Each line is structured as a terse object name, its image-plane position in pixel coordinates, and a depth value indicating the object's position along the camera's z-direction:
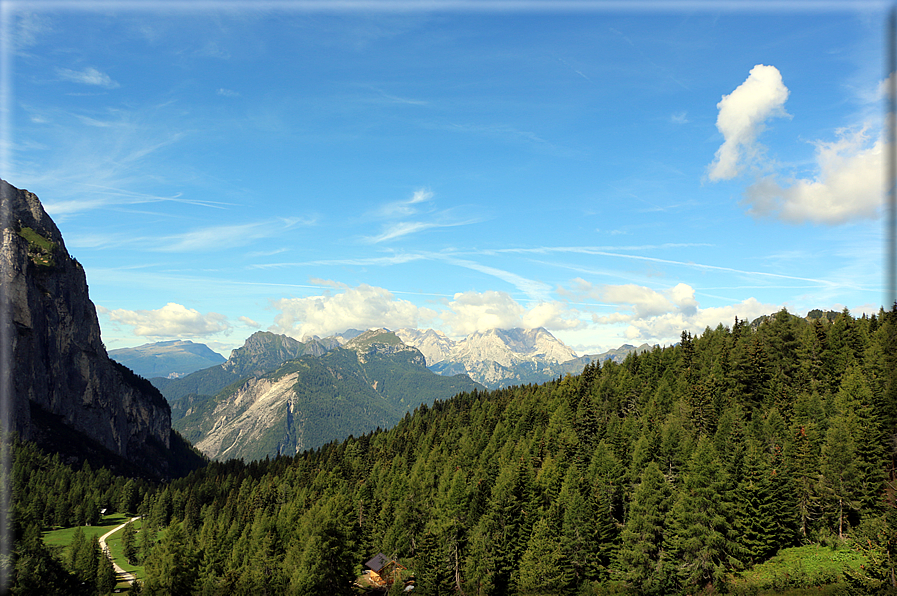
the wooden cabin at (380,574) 88.50
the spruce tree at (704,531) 63.00
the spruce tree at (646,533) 67.50
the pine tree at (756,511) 63.91
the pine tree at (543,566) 72.19
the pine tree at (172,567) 80.81
